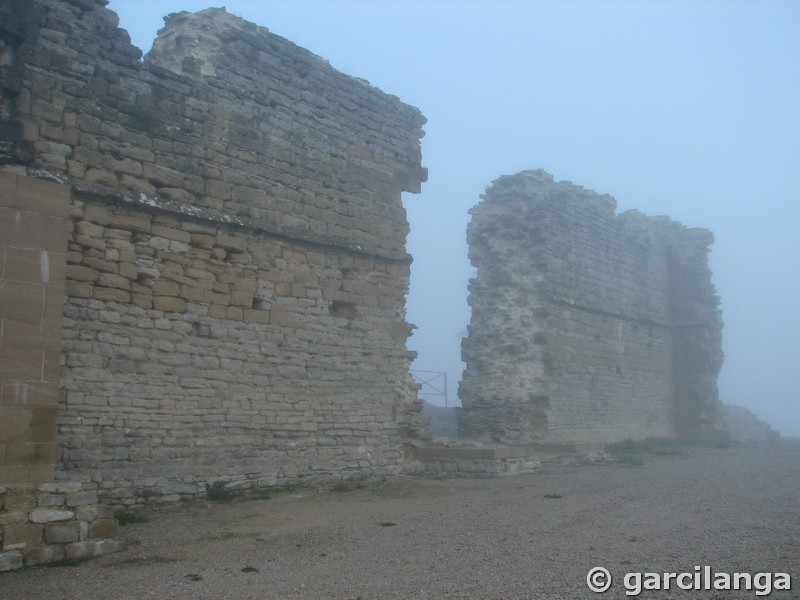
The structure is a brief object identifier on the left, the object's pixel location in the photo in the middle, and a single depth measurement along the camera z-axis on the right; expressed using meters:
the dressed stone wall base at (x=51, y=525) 5.12
